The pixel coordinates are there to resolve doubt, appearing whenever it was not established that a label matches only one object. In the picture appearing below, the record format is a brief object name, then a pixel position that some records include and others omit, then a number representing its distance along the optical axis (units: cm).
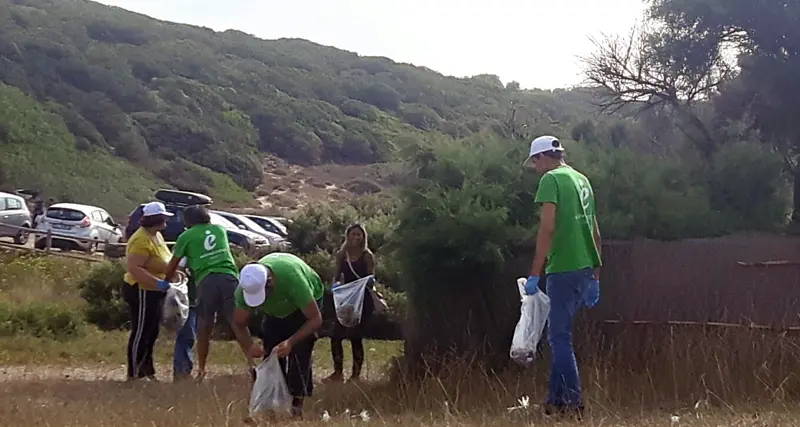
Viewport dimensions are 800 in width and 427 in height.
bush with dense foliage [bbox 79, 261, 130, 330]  1528
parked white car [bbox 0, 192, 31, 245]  2584
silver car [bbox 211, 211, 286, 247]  2828
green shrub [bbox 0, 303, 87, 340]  1363
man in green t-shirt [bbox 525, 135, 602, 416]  688
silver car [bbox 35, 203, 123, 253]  2528
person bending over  707
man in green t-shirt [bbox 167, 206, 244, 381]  958
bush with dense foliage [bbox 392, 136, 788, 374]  908
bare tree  1382
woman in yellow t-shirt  993
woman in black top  1017
